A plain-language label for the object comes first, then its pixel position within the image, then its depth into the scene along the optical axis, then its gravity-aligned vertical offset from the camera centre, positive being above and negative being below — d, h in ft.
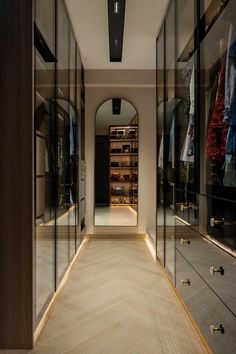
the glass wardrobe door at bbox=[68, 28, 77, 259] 12.03 +0.48
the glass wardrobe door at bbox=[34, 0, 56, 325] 6.78 +0.13
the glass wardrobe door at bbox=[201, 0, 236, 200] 5.14 +1.13
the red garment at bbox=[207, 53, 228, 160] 5.59 +0.76
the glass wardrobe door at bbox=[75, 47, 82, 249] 13.82 +1.92
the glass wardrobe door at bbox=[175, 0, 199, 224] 7.41 +1.38
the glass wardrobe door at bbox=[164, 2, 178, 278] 9.91 +0.95
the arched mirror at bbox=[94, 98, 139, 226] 17.61 +0.31
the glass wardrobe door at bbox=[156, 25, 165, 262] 11.80 +0.83
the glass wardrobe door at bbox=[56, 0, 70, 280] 9.55 +0.92
